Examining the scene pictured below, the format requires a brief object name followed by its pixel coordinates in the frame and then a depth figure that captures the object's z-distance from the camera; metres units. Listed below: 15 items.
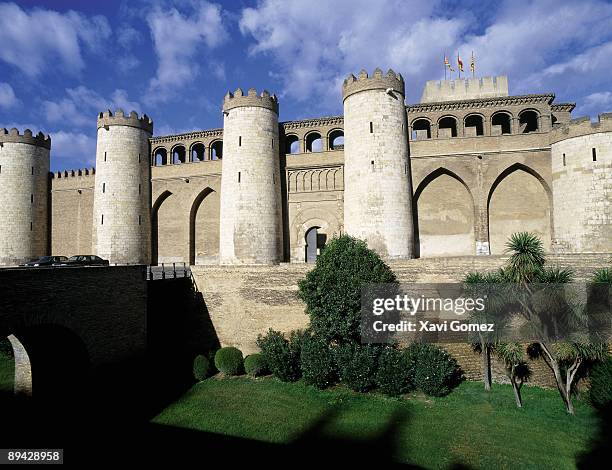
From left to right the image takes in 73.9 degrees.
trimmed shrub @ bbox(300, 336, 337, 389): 15.12
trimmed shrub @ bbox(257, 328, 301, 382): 15.85
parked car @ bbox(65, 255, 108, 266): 19.23
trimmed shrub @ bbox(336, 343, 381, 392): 14.68
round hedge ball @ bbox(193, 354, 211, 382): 16.17
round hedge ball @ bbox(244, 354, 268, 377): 16.47
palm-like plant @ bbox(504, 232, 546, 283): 13.12
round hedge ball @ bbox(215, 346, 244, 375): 16.67
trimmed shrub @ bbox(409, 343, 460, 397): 14.30
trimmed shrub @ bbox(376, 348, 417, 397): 14.41
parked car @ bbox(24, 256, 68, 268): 19.42
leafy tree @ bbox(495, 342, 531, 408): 13.12
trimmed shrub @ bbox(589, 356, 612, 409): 12.65
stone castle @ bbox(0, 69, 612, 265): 20.16
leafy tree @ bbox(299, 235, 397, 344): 15.28
